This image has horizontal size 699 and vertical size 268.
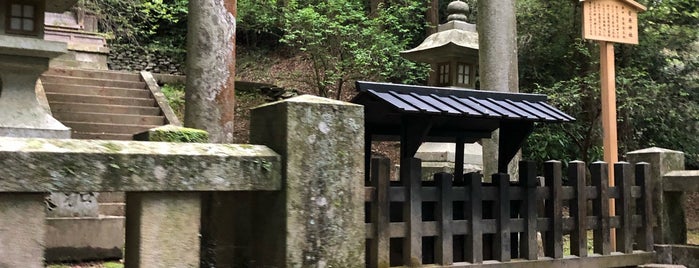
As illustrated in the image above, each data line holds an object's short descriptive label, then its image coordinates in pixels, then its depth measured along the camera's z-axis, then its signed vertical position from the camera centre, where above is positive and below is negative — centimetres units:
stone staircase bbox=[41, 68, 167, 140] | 1092 +139
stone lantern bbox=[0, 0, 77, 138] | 782 +143
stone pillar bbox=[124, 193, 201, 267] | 264 -27
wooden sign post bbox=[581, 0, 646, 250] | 683 +174
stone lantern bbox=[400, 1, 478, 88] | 1053 +217
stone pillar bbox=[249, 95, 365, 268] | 291 -10
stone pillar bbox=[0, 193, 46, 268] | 236 -25
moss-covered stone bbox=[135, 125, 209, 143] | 455 +28
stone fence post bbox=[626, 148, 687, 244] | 516 -23
